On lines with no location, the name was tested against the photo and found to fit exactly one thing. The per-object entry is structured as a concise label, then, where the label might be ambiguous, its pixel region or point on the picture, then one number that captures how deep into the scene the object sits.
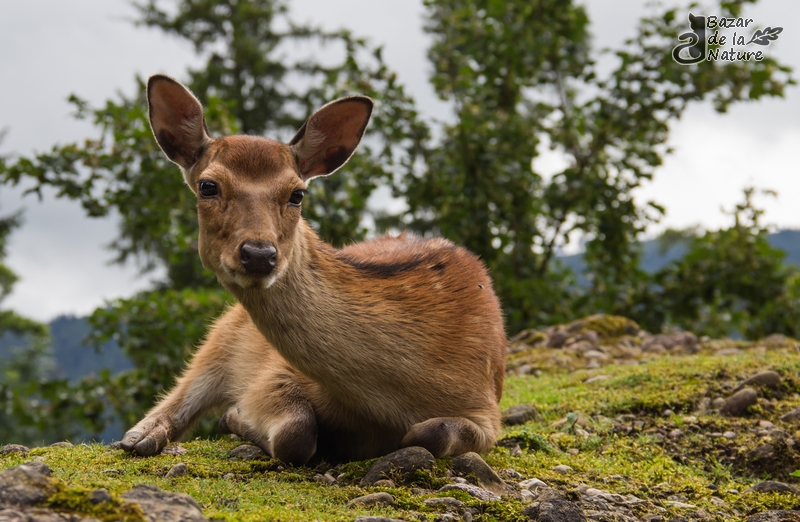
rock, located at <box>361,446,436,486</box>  4.31
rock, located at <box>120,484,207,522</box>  2.85
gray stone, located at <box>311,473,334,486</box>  4.48
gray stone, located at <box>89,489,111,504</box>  2.84
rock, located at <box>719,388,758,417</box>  6.30
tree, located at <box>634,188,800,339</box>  12.34
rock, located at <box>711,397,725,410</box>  6.50
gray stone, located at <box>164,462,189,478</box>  4.32
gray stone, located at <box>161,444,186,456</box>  5.29
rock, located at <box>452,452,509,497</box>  4.37
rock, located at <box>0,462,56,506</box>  2.82
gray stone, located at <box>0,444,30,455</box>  5.00
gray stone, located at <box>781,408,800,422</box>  6.08
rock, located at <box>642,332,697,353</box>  9.41
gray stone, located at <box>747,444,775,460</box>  5.51
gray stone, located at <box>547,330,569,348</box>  9.89
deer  4.59
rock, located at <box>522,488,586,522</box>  3.77
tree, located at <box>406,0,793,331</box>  11.64
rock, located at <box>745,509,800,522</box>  4.21
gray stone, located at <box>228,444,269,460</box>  5.09
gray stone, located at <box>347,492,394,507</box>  3.86
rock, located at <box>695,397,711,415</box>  6.50
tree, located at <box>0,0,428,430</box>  11.03
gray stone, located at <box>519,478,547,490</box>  4.49
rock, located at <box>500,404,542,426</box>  6.50
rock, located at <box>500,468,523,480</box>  4.69
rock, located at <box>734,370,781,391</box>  6.66
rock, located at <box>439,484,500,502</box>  4.06
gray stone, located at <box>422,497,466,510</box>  3.88
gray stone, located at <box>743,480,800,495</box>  4.85
